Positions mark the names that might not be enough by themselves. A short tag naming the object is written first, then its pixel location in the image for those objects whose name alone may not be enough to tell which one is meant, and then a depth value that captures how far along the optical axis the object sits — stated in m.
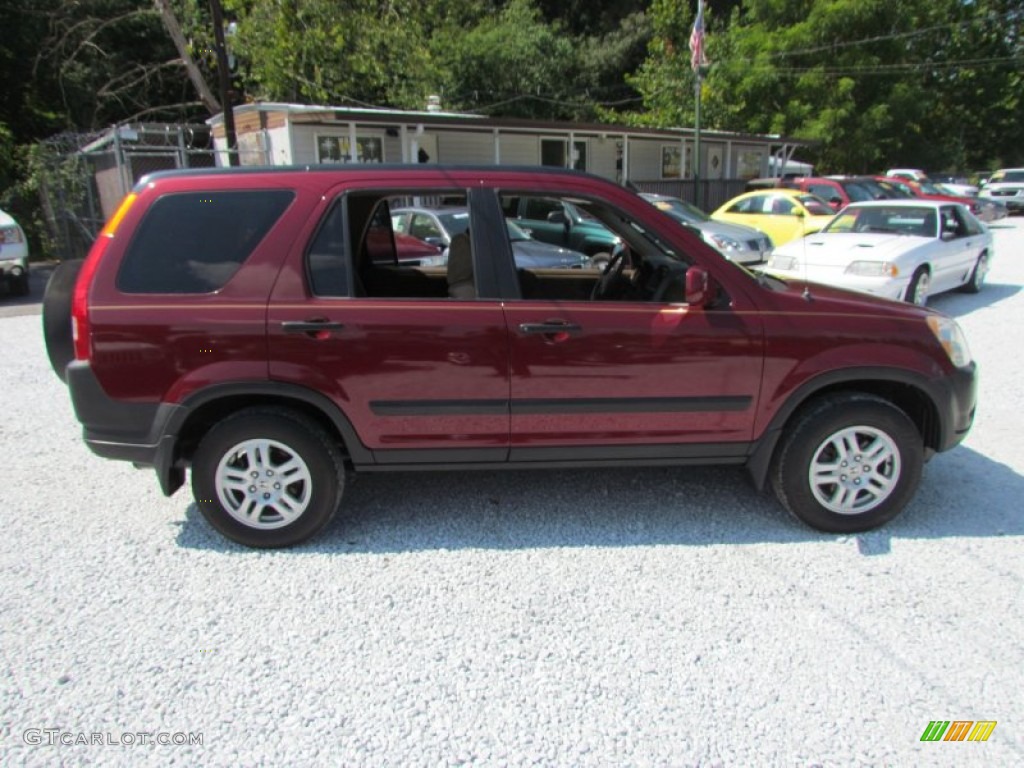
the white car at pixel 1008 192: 27.94
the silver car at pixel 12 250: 10.88
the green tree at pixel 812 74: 28.97
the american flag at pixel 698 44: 20.23
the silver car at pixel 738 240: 12.48
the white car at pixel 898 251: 8.48
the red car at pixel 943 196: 21.14
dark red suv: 3.30
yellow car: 14.08
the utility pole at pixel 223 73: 15.23
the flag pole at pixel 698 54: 20.23
